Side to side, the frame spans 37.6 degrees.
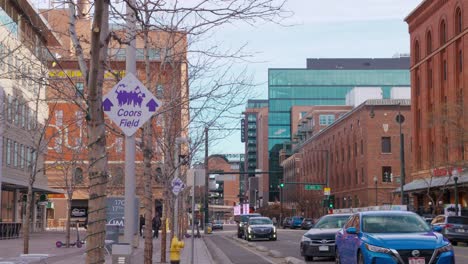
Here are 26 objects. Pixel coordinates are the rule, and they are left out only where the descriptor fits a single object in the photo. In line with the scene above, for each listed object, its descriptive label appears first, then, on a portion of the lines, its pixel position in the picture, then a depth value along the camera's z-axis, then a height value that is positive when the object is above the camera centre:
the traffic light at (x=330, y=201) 66.50 +0.03
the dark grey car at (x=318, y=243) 22.77 -1.36
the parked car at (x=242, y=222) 52.54 -1.58
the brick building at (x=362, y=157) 82.81 +5.76
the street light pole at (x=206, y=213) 63.59 -1.25
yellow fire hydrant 17.36 -1.23
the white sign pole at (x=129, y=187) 10.64 +0.22
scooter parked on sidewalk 31.33 -1.99
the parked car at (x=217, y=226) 93.12 -3.29
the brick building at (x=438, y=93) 52.84 +9.69
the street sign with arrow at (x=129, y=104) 9.53 +1.35
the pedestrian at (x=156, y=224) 49.53 -1.62
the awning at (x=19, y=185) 47.43 +1.17
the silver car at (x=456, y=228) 35.34 -1.33
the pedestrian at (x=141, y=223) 48.55 -1.54
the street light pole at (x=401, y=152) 50.22 +3.69
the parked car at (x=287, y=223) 87.76 -2.71
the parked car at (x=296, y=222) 83.49 -2.46
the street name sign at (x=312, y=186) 82.81 +1.95
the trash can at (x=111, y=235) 19.64 -0.96
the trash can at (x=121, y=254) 10.09 -0.77
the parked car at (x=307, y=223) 74.44 -2.30
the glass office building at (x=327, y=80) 149.12 +26.43
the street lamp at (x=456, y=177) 45.15 +1.71
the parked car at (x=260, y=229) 43.78 -1.75
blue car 13.33 -0.78
